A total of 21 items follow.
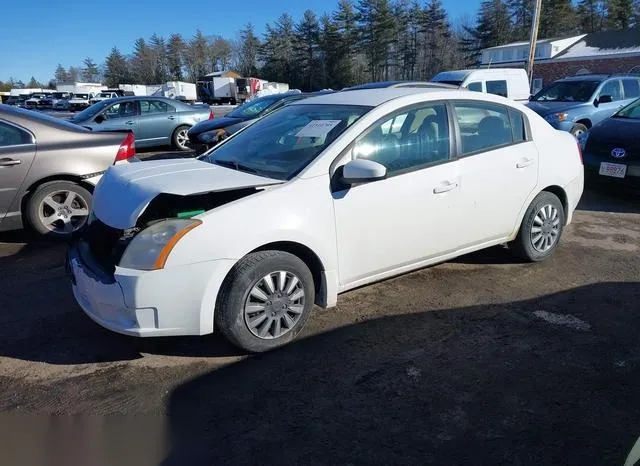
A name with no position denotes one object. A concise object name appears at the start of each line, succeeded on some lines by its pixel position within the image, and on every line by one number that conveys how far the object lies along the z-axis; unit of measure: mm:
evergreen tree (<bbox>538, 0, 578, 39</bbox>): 66312
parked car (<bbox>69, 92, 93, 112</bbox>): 47731
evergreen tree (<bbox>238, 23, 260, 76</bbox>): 95250
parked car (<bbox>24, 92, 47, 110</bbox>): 53144
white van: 14617
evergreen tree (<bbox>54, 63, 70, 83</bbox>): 123938
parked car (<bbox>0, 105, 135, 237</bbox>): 5469
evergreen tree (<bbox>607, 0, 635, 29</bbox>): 63728
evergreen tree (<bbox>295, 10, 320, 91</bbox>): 80000
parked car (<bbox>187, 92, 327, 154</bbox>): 10805
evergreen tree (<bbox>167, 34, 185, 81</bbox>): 101875
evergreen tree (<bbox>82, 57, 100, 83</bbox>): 120125
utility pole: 24844
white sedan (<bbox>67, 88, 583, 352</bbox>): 3029
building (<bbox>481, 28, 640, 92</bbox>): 40828
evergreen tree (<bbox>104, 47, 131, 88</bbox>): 103125
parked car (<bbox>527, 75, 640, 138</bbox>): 10789
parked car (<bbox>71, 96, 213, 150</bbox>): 12812
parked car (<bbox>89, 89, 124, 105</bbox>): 52922
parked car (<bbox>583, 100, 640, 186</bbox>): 7223
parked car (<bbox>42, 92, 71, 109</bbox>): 53031
